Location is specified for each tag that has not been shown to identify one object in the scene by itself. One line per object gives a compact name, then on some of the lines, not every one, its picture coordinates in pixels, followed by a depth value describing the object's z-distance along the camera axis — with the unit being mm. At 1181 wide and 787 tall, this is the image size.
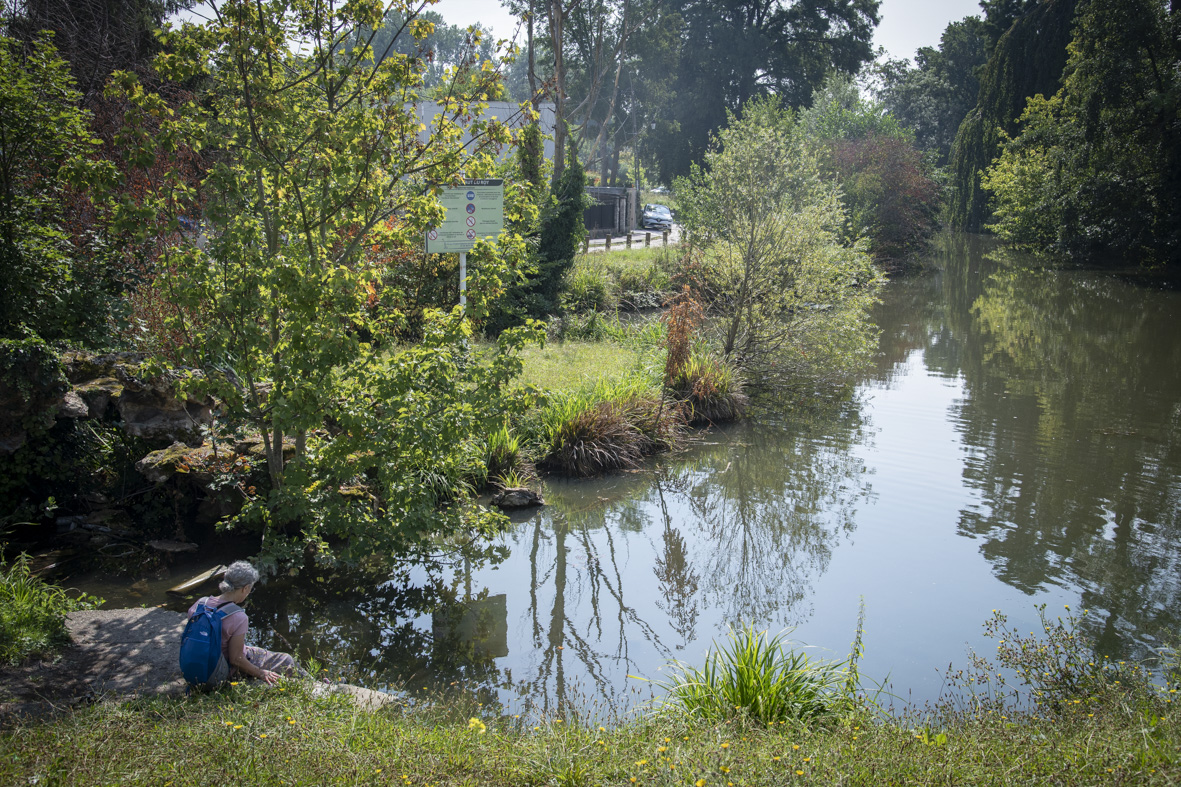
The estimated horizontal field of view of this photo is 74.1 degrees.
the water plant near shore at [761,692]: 4613
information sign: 10938
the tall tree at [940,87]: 66625
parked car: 46750
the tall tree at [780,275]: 14023
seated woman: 4527
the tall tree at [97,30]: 13336
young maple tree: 5812
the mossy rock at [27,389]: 6613
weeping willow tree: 40594
